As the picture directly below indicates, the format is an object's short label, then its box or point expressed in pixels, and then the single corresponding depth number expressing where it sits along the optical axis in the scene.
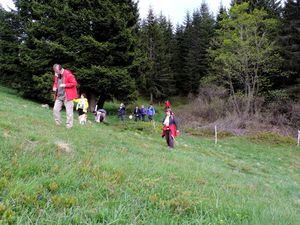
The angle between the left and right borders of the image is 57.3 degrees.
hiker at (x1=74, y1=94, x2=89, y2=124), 14.73
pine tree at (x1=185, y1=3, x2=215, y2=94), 48.88
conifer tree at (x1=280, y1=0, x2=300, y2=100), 29.32
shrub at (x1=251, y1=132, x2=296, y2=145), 21.16
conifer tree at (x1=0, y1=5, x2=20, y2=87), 30.35
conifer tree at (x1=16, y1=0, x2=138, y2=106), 25.10
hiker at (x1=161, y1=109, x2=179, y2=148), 11.49
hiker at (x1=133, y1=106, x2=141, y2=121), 28.19
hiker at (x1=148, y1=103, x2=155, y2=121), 28.40
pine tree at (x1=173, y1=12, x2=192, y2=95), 50.63
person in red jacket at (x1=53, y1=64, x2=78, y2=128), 8.51
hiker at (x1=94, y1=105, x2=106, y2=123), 20.52
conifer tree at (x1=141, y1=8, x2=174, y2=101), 44.88
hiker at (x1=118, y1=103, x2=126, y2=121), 25.27
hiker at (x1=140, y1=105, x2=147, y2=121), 28.54
